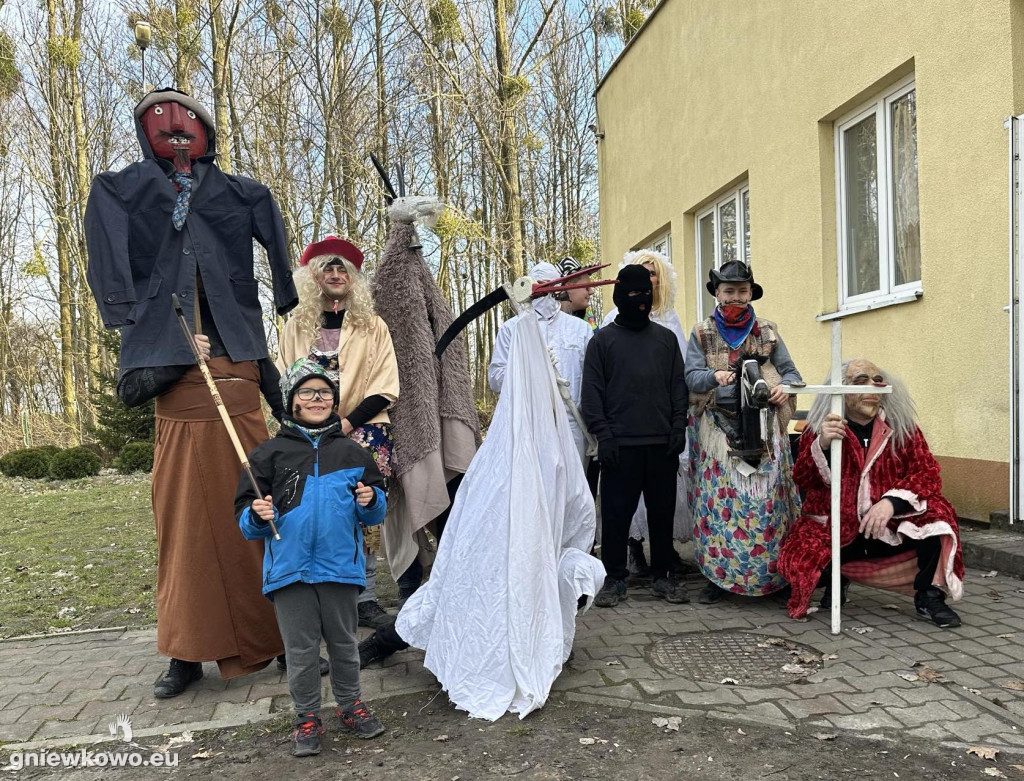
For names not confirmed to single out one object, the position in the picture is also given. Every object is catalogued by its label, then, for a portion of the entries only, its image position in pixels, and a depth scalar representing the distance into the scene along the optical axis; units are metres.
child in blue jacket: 3.03
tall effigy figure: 3.59
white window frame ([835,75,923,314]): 6.23
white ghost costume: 3.26
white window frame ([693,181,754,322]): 9.10
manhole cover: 3.52
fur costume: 4.22
